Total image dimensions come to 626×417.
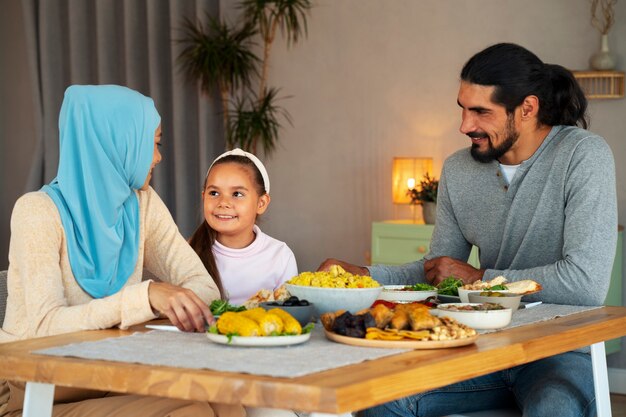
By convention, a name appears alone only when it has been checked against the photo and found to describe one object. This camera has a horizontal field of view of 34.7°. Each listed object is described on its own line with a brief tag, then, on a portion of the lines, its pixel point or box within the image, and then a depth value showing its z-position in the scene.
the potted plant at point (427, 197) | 5.19
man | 2.41
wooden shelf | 5.01
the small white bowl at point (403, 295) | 2.27
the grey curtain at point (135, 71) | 6.43
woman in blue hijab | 1.99
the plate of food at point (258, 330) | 1.68
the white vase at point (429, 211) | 5.18
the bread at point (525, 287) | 2.22
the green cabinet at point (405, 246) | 4.97
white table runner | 1.52
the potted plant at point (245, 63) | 6.08
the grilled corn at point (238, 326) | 1.69
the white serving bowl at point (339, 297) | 1.95
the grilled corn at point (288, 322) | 1.71
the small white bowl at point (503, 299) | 2.11
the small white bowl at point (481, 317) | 1.92
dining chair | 2.37
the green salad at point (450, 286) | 2.30
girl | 2.83
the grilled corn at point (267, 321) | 1.70
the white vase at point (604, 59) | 4.99
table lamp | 5.45
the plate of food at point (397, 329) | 1.71
